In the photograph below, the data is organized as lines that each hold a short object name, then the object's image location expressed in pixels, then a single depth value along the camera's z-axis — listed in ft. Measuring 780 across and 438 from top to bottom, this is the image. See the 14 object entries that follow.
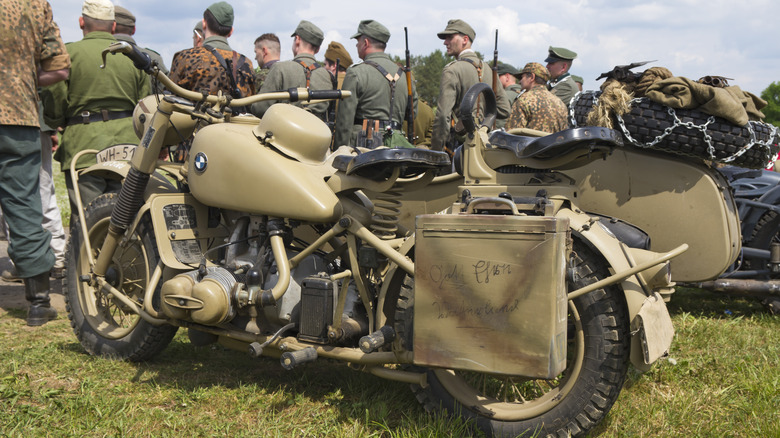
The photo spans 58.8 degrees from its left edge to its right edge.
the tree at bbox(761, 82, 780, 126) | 100.68
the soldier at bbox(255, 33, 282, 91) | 26.94
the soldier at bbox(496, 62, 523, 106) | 30.57
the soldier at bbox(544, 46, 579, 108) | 23.79
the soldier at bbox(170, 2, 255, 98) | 16.24
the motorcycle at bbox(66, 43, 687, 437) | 7.75
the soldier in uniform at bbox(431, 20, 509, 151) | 19.84
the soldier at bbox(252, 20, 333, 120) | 21.42
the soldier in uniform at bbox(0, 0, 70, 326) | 13.91
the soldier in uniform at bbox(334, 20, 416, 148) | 20.56
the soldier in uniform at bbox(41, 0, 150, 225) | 16.40
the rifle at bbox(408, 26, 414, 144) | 23.09
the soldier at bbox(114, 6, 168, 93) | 18.67
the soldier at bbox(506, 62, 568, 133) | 19.39
